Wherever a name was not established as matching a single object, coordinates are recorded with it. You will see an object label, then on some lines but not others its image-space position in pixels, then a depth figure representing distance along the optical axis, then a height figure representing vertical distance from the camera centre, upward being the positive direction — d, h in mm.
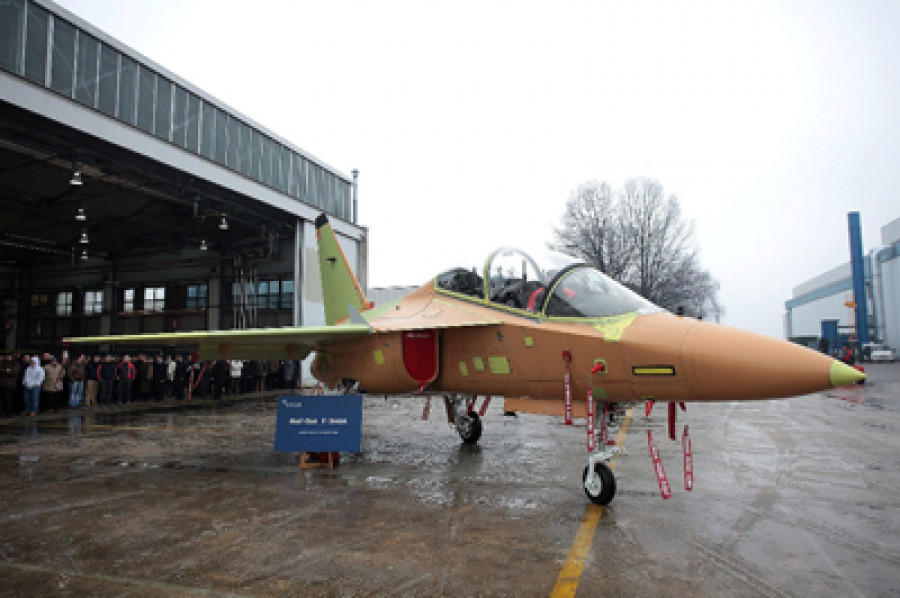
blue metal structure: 47312 +6257
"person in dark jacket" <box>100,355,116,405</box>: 17781 -1191
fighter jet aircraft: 4473 -49
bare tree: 29797 +6190
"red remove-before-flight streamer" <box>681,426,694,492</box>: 5131 -1170
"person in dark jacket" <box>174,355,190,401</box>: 20156 -1325
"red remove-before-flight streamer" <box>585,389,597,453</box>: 5176 -782
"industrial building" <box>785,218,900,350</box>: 50281 +4387
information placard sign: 7707 -1210
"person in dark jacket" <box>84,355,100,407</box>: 17422 -1217
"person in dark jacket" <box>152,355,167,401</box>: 19219 -1258
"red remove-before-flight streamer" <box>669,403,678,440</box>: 5516 -850
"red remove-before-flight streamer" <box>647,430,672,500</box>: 5018 -1290
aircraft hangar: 13258 +5895
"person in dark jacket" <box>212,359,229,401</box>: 20328 -1301
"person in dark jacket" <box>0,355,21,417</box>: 14477 -958
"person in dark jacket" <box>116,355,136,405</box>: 18344 -1229
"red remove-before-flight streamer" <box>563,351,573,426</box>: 5500 -466
